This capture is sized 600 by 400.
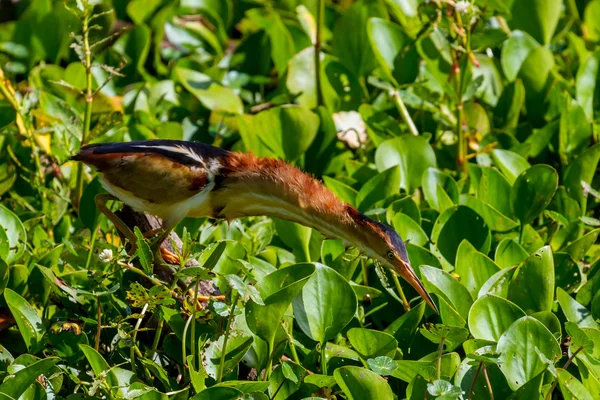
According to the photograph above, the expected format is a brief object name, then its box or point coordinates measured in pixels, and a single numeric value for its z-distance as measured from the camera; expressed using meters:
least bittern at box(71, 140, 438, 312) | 6.20
